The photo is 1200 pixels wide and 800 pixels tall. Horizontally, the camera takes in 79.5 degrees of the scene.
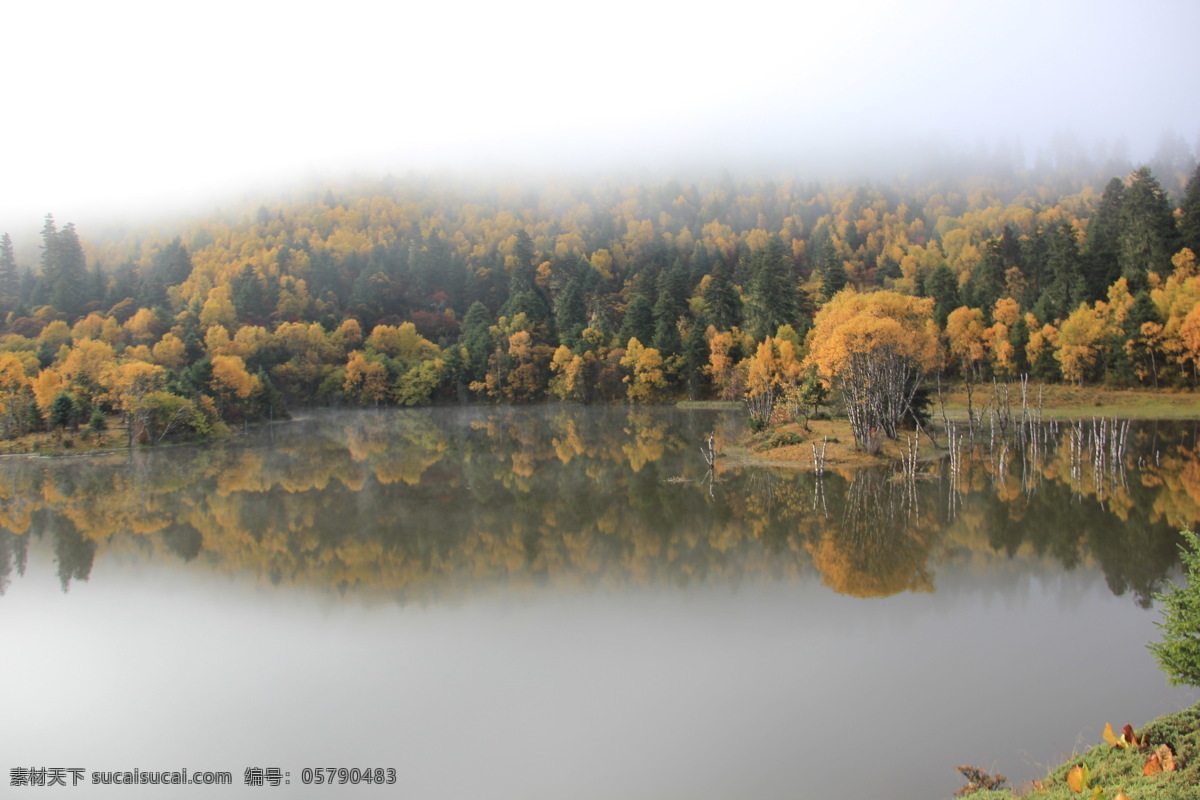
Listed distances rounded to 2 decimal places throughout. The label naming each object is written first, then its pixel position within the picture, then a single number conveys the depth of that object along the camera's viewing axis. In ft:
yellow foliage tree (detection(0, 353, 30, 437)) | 139.54
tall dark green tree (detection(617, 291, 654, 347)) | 246.06
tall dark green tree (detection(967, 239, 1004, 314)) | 204.33
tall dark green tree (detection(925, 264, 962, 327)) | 203.21
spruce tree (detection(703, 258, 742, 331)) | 243.19
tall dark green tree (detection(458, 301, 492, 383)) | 253.03
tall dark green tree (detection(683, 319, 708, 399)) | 218.59
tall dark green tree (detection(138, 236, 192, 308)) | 269.64
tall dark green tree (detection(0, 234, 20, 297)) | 279.90
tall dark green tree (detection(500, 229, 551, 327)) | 280.72
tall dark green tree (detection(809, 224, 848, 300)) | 233.55
